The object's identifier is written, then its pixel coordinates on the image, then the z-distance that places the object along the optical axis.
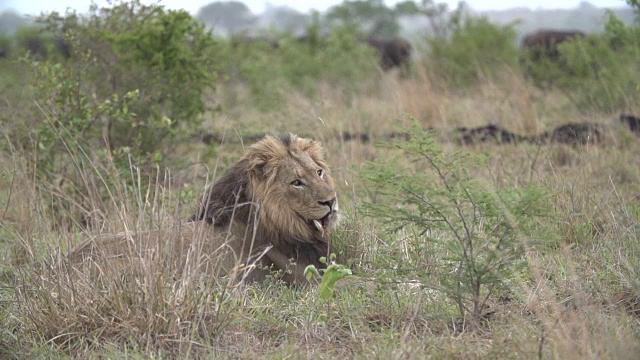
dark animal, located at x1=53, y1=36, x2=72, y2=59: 41.02
